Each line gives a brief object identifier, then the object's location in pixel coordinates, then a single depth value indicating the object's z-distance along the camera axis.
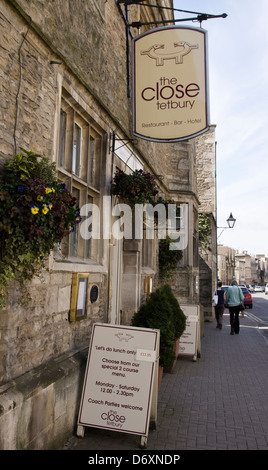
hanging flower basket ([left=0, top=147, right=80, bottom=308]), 2.91
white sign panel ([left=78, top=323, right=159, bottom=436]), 3.98
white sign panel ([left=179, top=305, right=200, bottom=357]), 8.02
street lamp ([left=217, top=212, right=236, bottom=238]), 20.01
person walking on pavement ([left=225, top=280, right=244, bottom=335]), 11.64
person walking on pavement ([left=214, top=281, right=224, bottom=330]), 13.63
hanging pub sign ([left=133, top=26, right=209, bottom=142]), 6.01
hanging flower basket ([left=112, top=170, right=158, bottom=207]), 5.88
